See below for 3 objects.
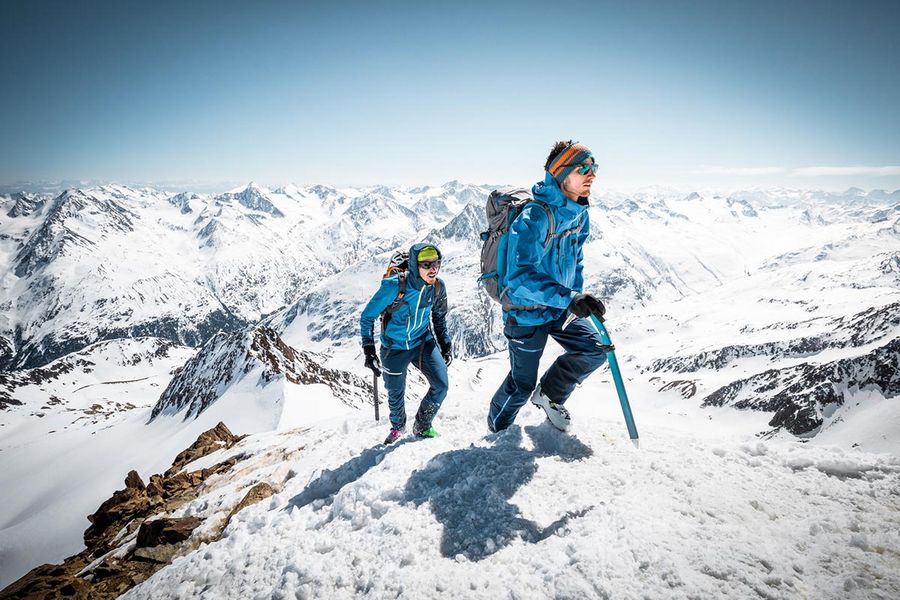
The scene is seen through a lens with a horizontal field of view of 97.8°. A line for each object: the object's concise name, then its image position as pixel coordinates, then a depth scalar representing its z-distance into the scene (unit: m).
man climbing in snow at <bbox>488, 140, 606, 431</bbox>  5.30
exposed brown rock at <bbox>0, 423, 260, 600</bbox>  5.36
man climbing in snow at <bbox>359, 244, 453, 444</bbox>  7.28
